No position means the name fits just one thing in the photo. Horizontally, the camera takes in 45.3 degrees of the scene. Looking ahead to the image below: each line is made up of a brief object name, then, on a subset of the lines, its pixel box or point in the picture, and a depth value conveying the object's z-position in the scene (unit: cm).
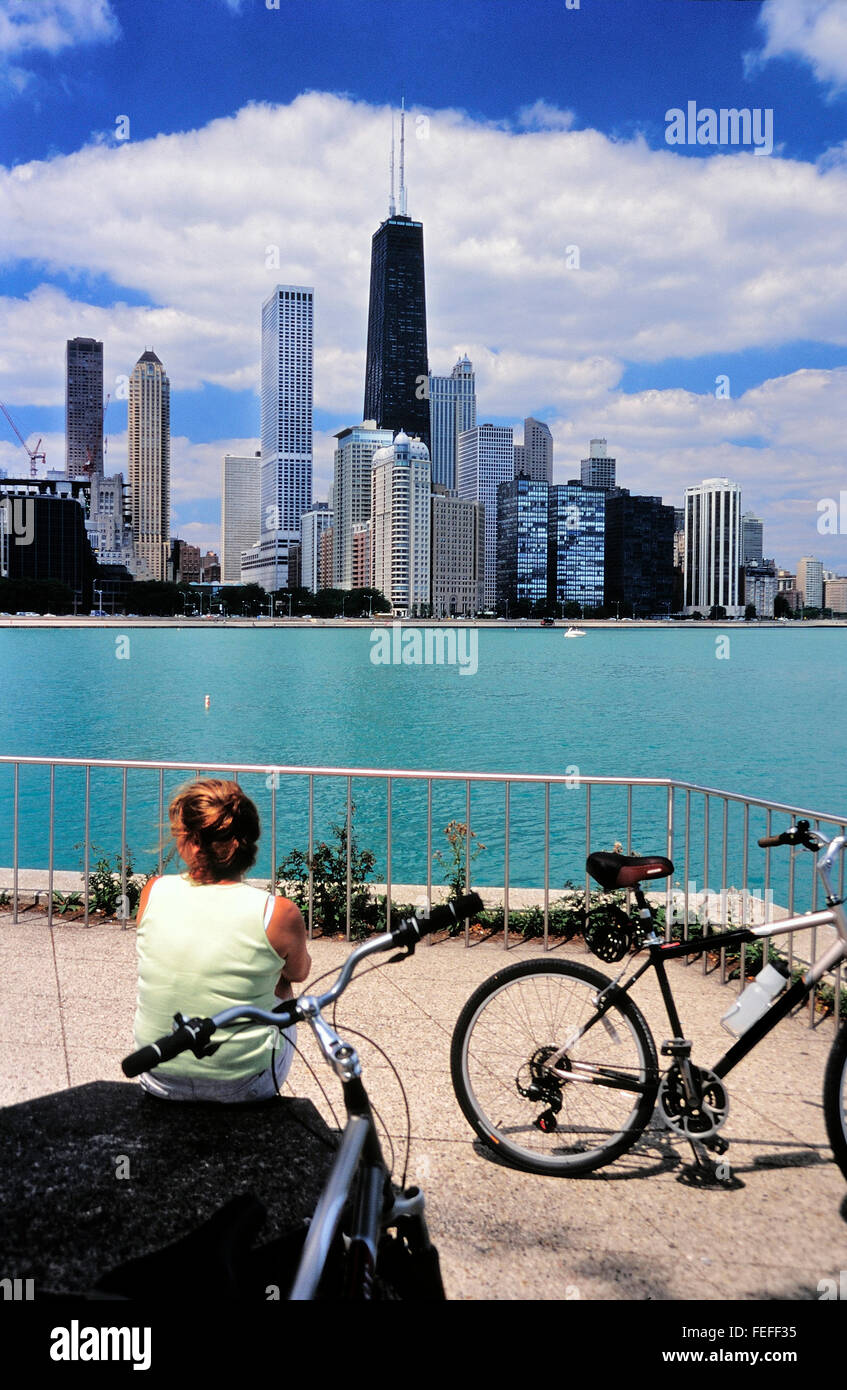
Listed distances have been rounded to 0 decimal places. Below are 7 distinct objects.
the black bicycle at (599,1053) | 368
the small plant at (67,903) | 800
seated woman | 302
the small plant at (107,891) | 791
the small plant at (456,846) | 786
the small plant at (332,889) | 761
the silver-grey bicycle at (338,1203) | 194
